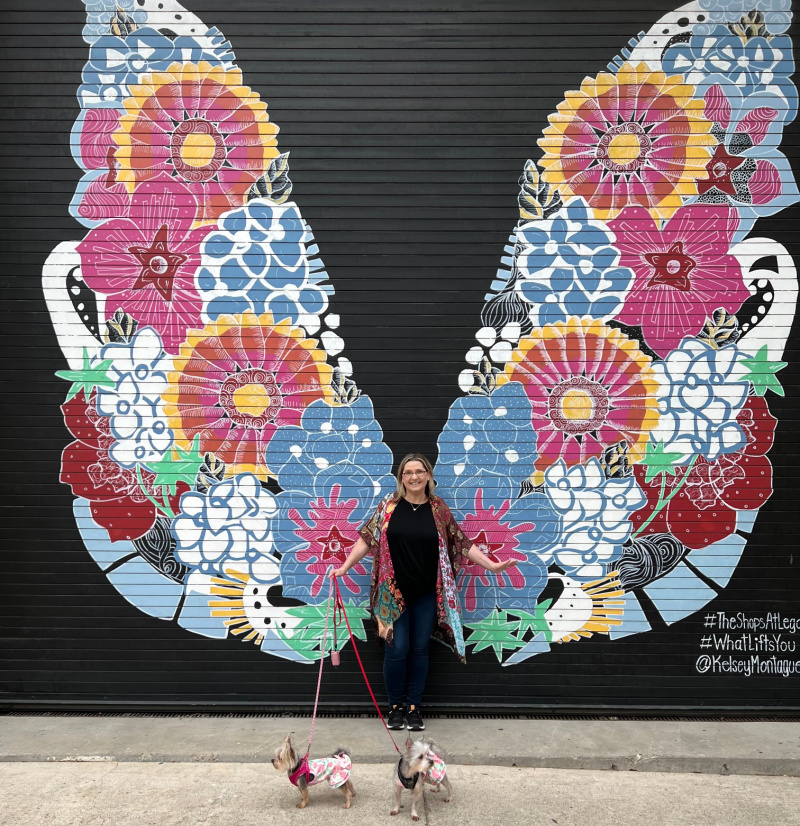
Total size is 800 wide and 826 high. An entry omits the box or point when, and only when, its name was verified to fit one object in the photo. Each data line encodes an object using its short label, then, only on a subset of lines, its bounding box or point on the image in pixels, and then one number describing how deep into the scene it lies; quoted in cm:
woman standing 463
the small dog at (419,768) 343
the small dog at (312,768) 353
